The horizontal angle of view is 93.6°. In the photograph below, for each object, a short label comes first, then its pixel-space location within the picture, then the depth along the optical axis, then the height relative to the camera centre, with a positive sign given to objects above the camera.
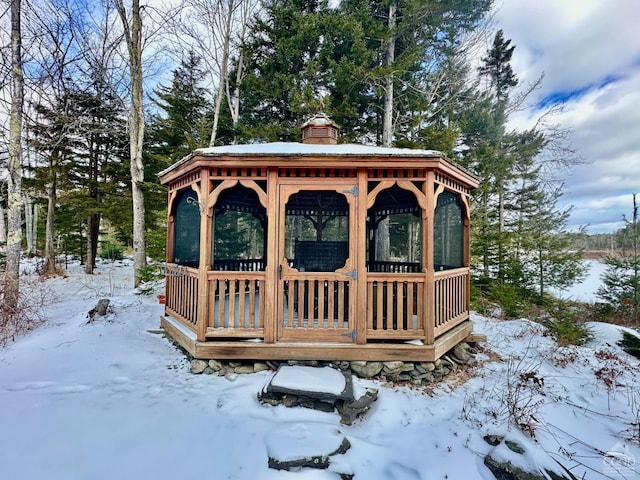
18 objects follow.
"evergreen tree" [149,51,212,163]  11.22 +5.27
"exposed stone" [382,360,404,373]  3.92 -1.58
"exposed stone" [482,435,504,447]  2.80 -1.82
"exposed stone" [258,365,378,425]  3.14 -1.66
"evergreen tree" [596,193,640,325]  7.89 -0.85
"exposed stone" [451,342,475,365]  4.62 -1.70
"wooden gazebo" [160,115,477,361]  3.86 -0.42
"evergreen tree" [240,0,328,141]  9.62 +6.17
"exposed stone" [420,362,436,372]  4.01 -1.60
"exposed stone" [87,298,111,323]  5.54 -1.23
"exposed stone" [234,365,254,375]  3.96 -1.65
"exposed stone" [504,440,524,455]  2.53 -1.72
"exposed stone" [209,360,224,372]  3.95 -1.59
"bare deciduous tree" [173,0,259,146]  11.05 +8.05
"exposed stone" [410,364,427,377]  3.96 -1.65
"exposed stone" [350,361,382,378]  3.89 -1.60
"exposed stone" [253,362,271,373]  3.97 -1.62
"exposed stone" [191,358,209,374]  3.93 -1.59
